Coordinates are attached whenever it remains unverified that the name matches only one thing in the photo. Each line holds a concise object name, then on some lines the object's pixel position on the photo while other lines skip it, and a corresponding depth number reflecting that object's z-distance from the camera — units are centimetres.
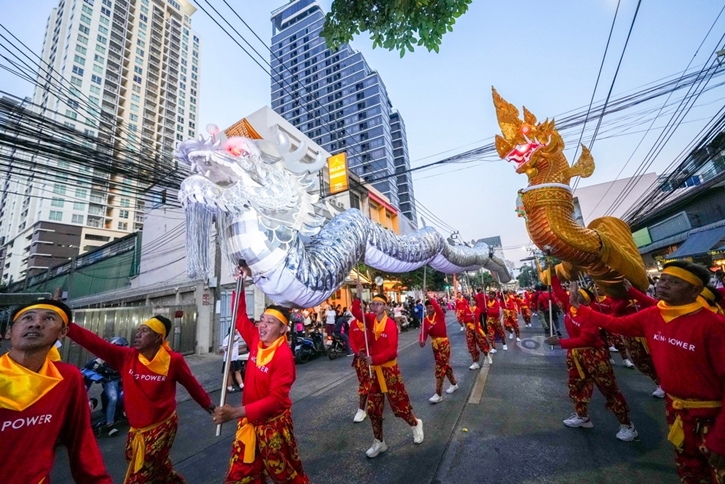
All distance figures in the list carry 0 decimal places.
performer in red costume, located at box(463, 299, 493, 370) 677
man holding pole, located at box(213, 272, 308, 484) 197
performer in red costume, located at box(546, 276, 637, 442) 321
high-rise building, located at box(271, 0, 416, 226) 4844
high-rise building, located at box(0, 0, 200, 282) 3669
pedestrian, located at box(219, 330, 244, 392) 647
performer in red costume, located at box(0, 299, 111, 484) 123
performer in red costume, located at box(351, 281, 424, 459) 318
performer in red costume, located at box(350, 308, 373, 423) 398
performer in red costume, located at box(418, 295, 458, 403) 473
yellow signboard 1298
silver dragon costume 218
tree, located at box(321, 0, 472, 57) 287
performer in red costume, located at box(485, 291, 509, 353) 854
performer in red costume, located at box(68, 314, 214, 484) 212
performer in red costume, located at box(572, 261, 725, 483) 181
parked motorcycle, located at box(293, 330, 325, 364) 891
